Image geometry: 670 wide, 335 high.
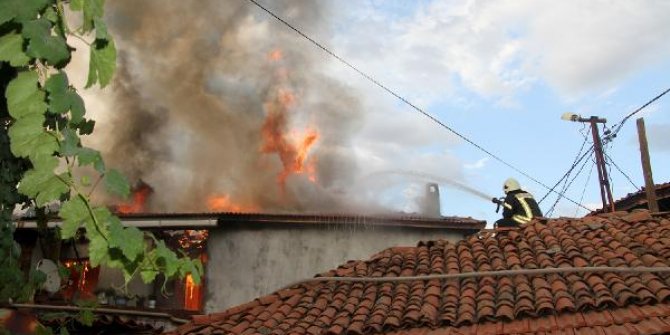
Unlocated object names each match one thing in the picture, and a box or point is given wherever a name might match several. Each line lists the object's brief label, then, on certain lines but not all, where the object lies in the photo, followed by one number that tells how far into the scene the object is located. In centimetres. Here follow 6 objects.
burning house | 1555
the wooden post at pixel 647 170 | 1467
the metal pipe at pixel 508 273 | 744
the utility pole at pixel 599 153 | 2370
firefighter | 1486
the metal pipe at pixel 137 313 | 1243
